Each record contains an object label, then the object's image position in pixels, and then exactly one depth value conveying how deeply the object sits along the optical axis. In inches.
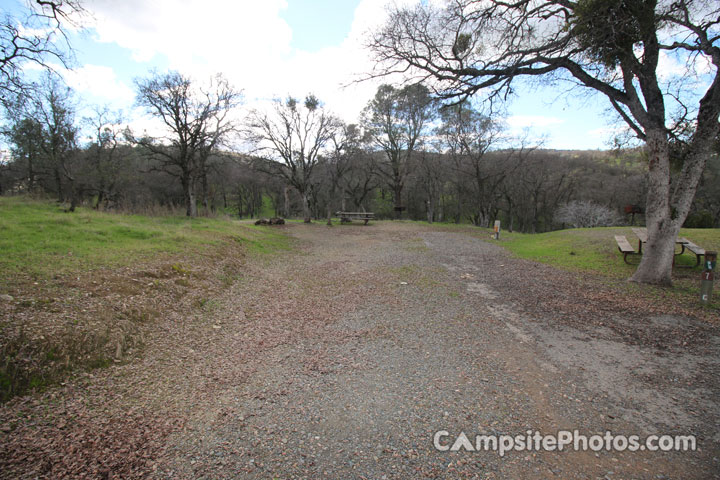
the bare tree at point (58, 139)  784.3
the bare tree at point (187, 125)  685.9
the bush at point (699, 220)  778.8
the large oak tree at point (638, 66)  233.9
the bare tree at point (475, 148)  862.5
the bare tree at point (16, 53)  237.0
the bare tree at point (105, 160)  948.6
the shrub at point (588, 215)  1098.1
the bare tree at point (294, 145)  885.8
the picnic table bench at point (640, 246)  316.5
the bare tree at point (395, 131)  996.6
